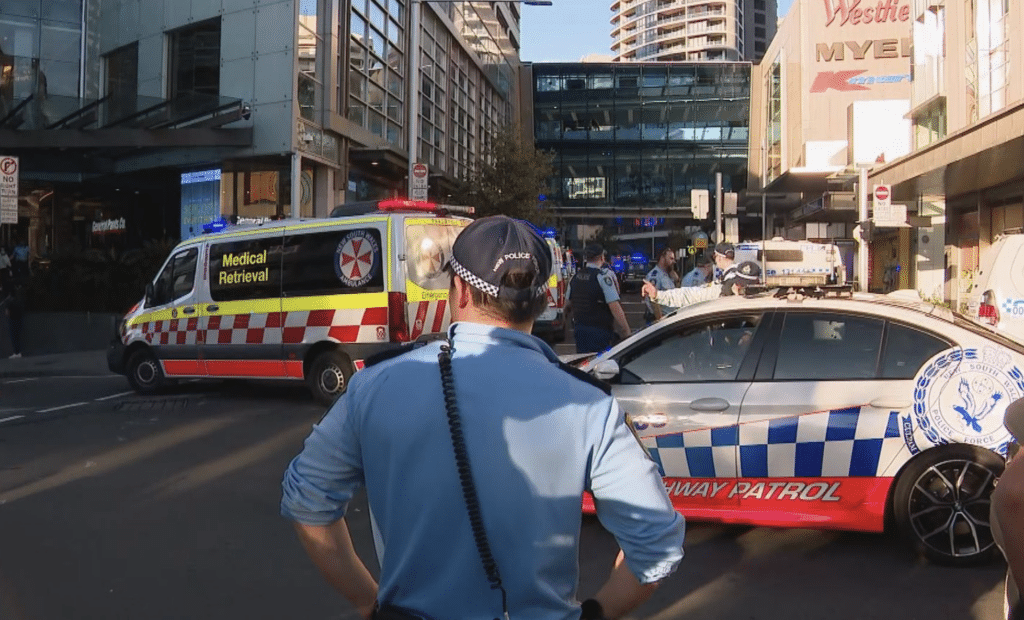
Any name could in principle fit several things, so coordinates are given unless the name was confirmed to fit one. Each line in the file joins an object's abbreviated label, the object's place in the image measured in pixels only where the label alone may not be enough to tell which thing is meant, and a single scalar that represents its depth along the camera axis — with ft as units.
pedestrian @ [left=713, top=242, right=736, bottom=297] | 35.09
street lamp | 74.74
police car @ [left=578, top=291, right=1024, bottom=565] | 16.70
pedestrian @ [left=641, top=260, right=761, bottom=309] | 29.19
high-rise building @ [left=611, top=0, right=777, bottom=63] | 464.65
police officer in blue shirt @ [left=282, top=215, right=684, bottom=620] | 5.68
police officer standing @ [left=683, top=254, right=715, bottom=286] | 42.80
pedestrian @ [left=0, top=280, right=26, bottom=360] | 55.57
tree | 114.62
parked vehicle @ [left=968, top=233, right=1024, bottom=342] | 28.14
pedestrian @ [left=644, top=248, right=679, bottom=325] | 40.19
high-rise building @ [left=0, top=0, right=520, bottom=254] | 65.21
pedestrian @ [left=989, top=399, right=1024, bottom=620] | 6.78
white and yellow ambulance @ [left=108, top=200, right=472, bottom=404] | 33.94
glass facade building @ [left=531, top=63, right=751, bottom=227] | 217.97
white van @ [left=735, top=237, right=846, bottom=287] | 65.16
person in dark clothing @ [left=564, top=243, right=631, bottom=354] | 30.66
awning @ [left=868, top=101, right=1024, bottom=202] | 53.31
